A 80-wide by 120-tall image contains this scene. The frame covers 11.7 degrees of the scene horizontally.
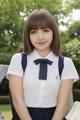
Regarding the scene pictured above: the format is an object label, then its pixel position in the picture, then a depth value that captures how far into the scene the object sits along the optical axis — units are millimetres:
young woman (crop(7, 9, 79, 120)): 2498
